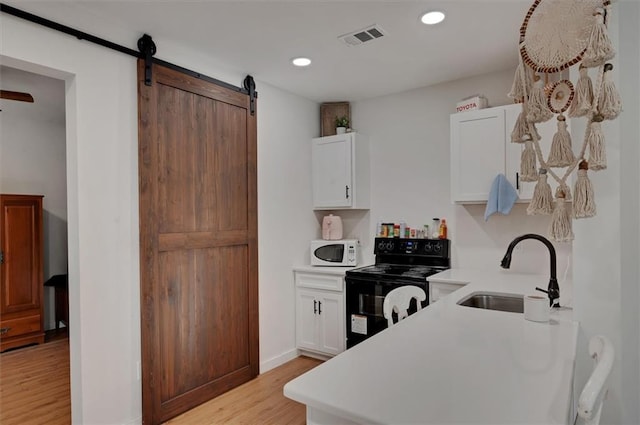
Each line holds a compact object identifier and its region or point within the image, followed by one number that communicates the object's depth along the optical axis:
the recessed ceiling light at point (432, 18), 2.18
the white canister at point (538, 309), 1.58
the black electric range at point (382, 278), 3.02
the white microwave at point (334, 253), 3.51
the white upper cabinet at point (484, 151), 2.74
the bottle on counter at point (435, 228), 3.40
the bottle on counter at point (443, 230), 3.33
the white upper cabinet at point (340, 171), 3.59
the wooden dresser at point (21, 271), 3.94
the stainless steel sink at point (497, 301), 2.19
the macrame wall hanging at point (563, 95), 1.09
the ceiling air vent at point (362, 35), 2.36
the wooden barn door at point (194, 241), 2.43
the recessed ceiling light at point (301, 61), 2.82
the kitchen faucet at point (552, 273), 1.78
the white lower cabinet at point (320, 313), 3.33
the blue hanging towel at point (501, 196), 2.76
